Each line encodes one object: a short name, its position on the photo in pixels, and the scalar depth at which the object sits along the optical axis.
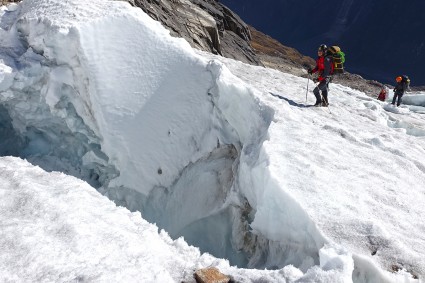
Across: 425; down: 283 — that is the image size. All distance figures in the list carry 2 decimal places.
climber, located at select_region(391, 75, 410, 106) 19.48
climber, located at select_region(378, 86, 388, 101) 24.83
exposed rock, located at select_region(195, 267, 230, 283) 4.66
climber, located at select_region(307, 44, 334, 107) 11.68
